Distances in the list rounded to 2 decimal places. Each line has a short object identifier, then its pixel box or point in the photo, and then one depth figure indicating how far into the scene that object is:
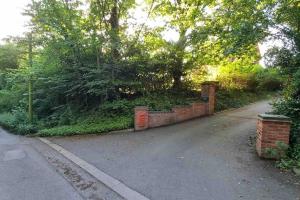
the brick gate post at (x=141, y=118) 6.19
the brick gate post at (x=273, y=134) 3.54
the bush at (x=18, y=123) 7.26
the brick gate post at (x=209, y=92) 7.96
